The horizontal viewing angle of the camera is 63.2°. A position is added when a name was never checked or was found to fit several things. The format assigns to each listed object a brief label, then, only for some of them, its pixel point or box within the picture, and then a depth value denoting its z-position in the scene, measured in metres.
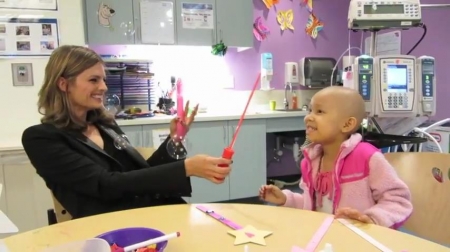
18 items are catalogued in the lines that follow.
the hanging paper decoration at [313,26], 4.12
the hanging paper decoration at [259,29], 3.90
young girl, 1.07
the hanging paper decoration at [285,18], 4.00
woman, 1.15
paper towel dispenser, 3.83
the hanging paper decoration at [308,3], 4.08
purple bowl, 0.79
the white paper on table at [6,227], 0.70
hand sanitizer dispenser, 3.80
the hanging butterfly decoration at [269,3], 3.91
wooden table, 0.81
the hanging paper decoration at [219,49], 3.42
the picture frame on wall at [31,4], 2.37
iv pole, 2.49
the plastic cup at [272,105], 3.89
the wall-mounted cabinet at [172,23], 2.97
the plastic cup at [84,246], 0.66
